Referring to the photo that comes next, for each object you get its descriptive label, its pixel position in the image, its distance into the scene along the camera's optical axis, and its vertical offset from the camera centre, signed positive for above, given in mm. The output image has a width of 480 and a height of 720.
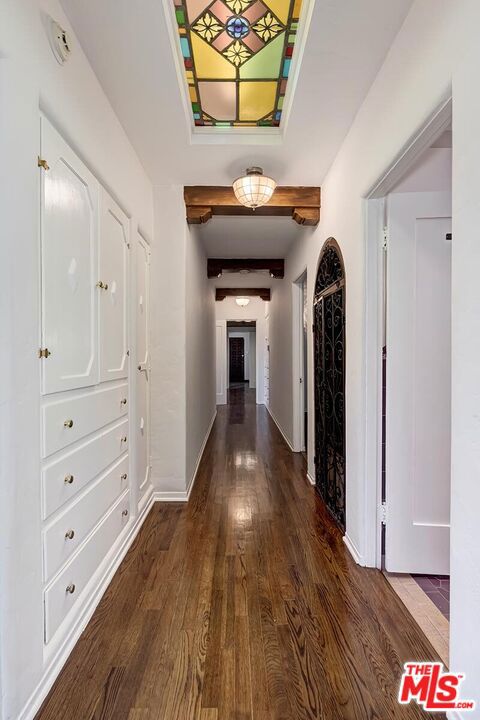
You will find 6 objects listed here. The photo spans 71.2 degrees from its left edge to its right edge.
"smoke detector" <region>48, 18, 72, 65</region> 1253 +1193
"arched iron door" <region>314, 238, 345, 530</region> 2332 -218
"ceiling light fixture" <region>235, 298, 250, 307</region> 7703 +1167
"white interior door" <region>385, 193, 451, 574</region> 1825 -225
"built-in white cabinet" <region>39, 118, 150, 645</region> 1268 -142
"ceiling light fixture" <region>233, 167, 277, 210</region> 2338 +1159
